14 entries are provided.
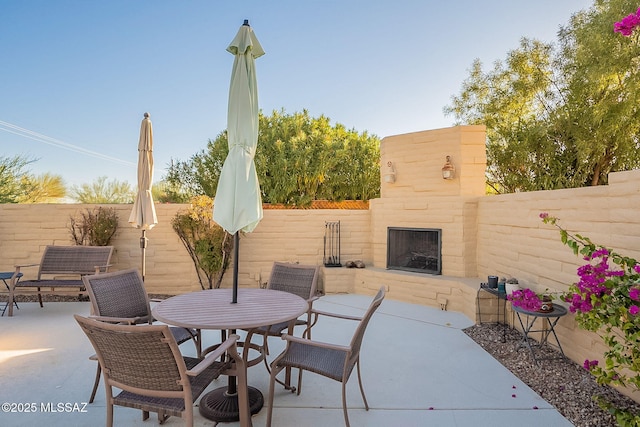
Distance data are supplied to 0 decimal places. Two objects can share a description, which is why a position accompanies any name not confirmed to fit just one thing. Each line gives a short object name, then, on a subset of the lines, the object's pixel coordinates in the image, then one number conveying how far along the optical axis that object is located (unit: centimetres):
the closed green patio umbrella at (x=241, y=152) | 261
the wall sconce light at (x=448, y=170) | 562
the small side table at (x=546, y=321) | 305
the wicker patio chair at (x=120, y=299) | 267
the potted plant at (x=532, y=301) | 304
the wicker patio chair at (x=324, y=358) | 209
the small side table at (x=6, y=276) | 498
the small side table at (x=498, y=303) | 408
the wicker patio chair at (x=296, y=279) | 336
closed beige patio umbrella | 512
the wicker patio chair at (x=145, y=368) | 162
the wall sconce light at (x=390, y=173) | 626
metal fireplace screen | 571
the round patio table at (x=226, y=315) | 218
